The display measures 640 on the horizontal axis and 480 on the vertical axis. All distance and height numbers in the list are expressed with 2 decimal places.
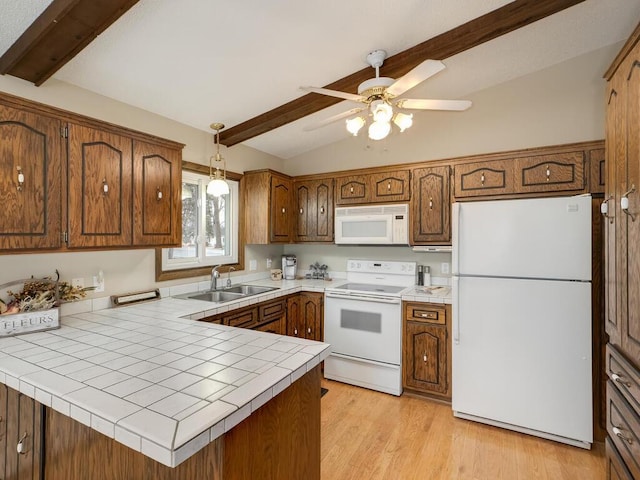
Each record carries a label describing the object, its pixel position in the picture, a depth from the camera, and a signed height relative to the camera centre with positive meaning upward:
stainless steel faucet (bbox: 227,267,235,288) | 3.20 -0.37
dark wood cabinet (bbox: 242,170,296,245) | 3.40 +0.37
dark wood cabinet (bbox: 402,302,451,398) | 2.68 -0.93
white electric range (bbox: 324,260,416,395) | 2.84 -0.86
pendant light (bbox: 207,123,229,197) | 2.69 +0.63
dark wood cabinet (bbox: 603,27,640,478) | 1.22 -0.07
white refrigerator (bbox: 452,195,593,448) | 2.15 -0.54
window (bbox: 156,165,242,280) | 2.85 +0.09
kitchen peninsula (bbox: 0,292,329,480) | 0.91 -0.49
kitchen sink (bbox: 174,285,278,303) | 2.83 -0.49
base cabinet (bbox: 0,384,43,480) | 1.28 -0.81
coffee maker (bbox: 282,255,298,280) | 3.78 -0.32
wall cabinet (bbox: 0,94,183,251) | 1.54 +0.34
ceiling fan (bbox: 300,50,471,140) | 1.91 +0.86
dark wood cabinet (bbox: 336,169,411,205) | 3.12 +0.54
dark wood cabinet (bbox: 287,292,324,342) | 3.21 -0.76
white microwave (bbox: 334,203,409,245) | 3.10 +0.16
